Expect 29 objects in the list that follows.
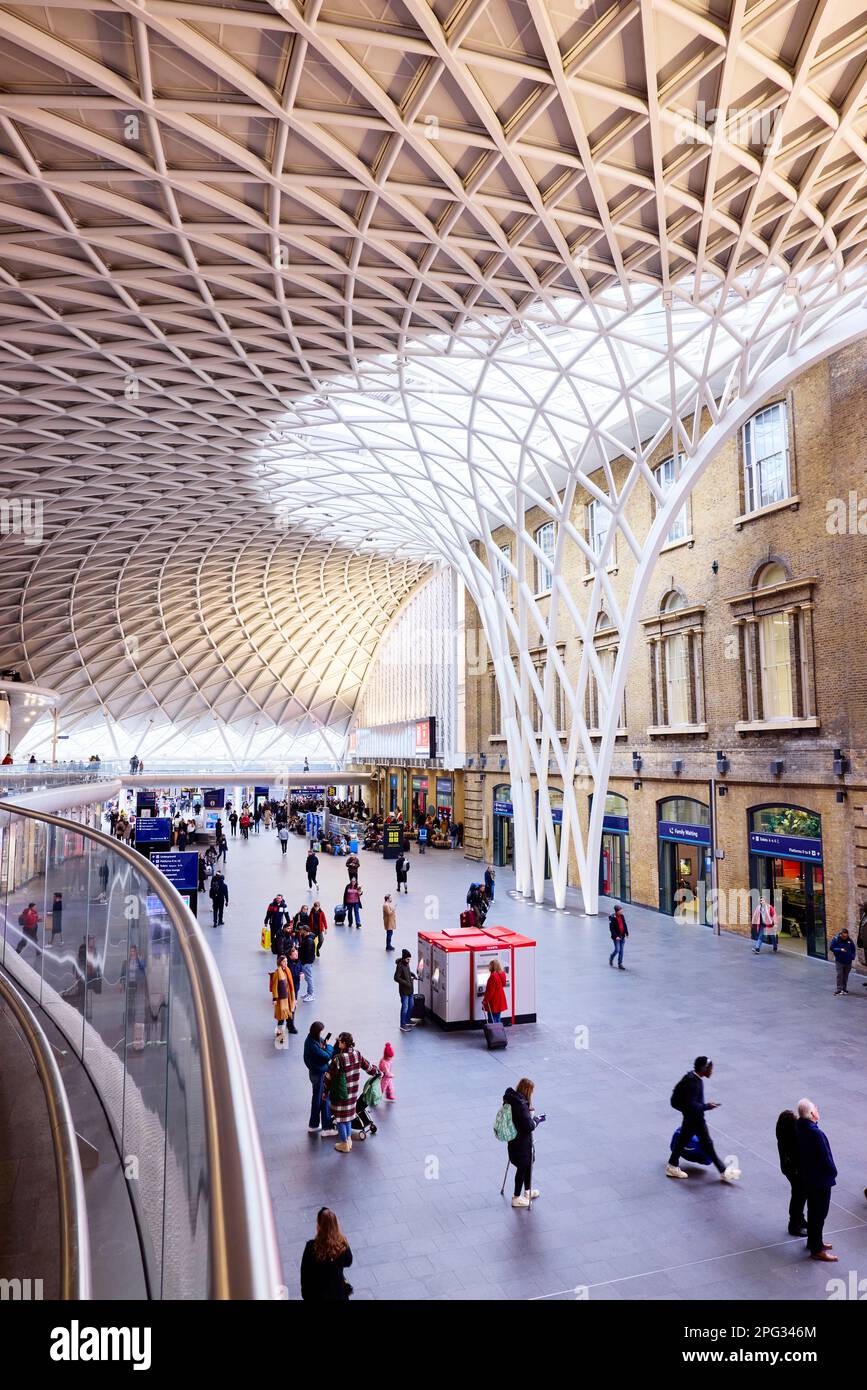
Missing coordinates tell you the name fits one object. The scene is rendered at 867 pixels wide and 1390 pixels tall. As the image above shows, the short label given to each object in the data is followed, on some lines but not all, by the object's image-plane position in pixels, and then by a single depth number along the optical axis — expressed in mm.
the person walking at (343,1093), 10695
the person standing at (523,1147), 9164
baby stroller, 11078
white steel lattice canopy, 11797
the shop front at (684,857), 26109
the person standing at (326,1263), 6324
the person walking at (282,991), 14405
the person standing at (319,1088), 11219
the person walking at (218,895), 25672
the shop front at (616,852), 30812
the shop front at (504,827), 41188
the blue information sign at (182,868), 23016
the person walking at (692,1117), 9922
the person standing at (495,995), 14859
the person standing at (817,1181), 8266
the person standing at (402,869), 31064
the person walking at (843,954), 17305
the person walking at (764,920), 22016
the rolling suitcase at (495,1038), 14461
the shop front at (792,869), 21547
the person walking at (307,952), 17703
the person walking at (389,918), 22125
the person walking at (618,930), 19812
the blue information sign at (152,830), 30562
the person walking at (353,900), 25625
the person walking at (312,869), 31000
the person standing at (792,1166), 8570
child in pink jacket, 12086
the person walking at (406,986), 15453
